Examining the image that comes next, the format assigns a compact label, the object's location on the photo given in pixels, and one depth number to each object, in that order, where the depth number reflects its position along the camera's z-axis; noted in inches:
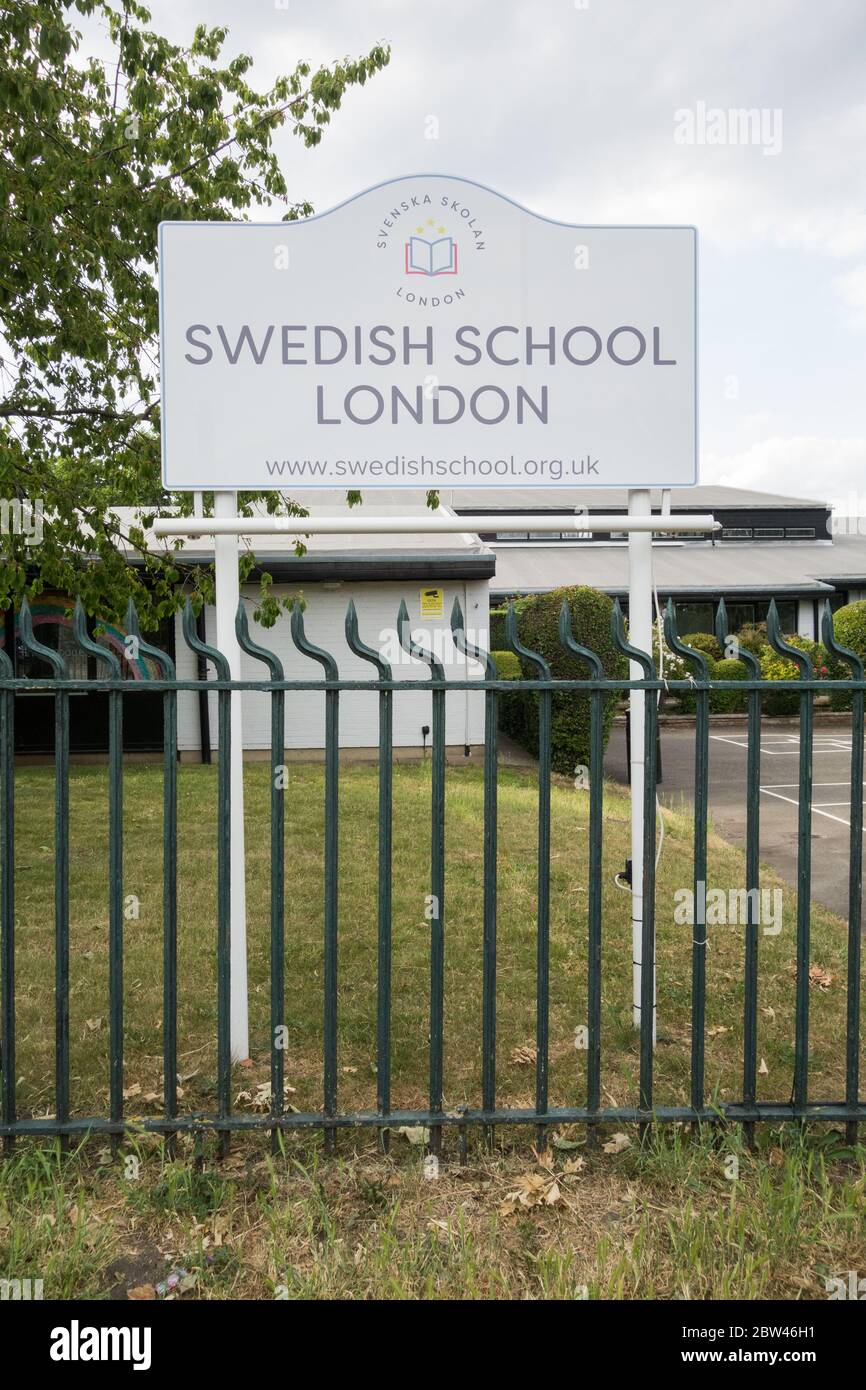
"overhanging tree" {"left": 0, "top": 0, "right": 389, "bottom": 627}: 237.0
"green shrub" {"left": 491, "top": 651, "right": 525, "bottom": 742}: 556.4
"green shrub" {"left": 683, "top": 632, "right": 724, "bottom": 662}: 761.6
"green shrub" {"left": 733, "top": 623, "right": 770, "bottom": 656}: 769.6
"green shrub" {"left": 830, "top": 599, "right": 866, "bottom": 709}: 713.6
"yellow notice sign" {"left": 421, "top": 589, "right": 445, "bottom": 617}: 516.1
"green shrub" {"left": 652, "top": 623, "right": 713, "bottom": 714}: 647.1
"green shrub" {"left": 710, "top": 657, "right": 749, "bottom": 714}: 703.1
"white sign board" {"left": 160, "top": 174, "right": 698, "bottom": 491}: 136.0
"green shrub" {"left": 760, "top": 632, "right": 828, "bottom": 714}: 691.4
